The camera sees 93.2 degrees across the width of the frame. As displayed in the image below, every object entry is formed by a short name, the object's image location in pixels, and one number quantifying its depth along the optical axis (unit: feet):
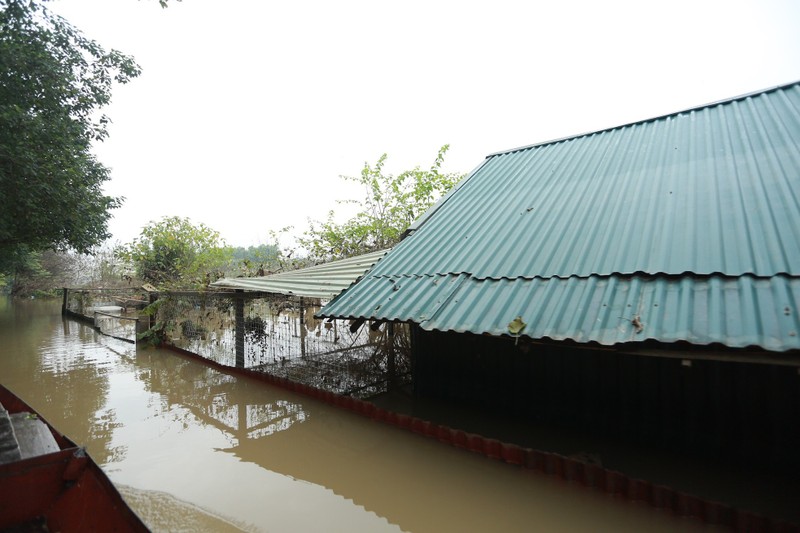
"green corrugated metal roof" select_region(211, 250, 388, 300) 18.60
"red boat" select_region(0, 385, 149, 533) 6.46
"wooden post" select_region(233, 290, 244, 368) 24.44
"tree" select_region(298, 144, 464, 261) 39.86
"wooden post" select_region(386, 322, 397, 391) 22.22
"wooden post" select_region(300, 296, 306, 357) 24.44
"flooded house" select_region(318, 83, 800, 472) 9.82
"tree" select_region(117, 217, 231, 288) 53.06
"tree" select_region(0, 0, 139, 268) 34.32
